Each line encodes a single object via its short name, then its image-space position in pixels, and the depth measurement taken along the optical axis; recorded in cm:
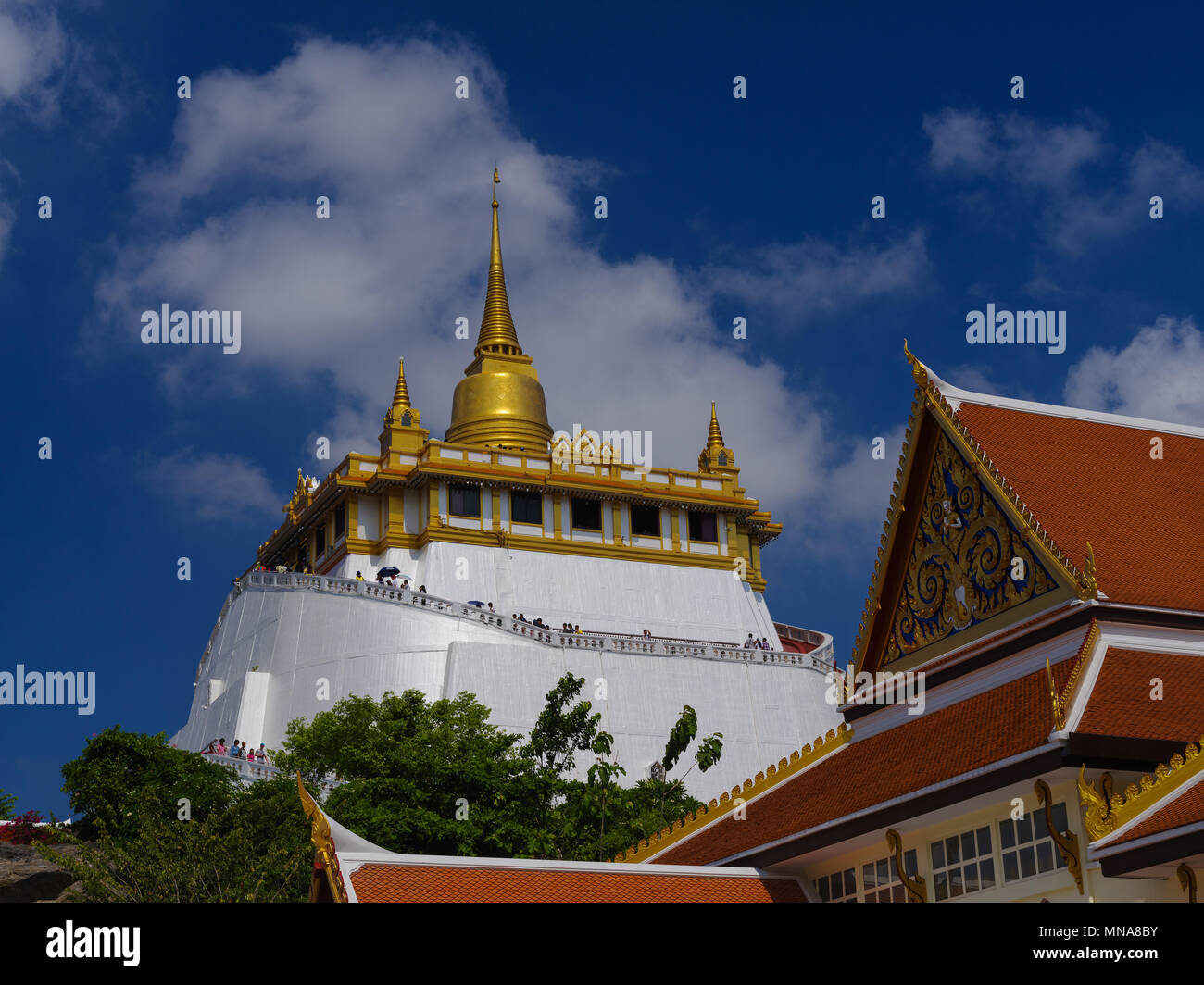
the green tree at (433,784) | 3522
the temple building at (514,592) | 5488
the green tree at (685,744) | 4028
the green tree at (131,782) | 3950
